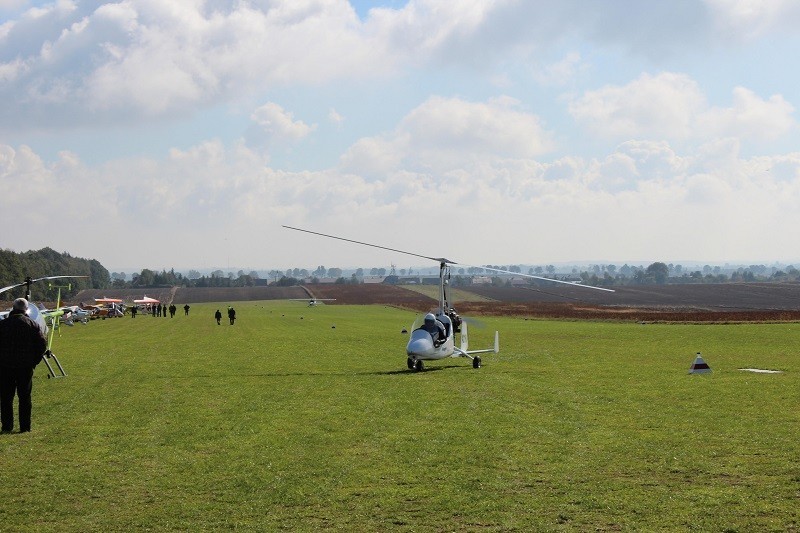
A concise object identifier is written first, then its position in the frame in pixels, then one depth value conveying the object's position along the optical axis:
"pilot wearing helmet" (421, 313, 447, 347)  25.56
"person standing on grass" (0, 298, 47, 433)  13.97
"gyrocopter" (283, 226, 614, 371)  24.92
